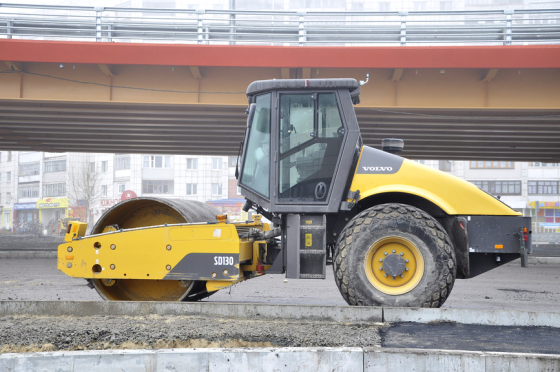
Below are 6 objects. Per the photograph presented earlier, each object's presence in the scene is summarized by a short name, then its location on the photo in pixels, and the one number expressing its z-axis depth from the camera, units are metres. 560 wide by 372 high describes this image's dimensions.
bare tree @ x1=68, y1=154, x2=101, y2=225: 56.98
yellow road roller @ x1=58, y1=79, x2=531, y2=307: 5.38
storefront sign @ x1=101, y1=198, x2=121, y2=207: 63.19
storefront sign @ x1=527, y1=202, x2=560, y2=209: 51.53
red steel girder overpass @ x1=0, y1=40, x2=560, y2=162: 14.66
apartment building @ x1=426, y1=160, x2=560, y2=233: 53.19
